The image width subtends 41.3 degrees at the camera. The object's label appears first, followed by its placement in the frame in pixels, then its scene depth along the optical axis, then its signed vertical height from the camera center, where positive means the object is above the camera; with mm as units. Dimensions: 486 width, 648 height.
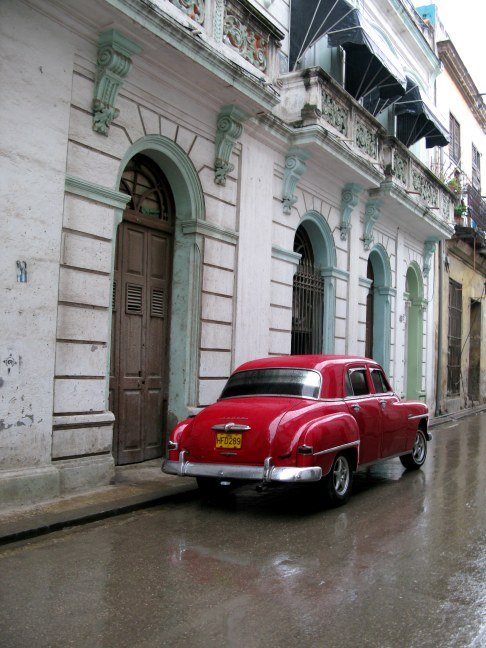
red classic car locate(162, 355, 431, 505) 6258 -797
